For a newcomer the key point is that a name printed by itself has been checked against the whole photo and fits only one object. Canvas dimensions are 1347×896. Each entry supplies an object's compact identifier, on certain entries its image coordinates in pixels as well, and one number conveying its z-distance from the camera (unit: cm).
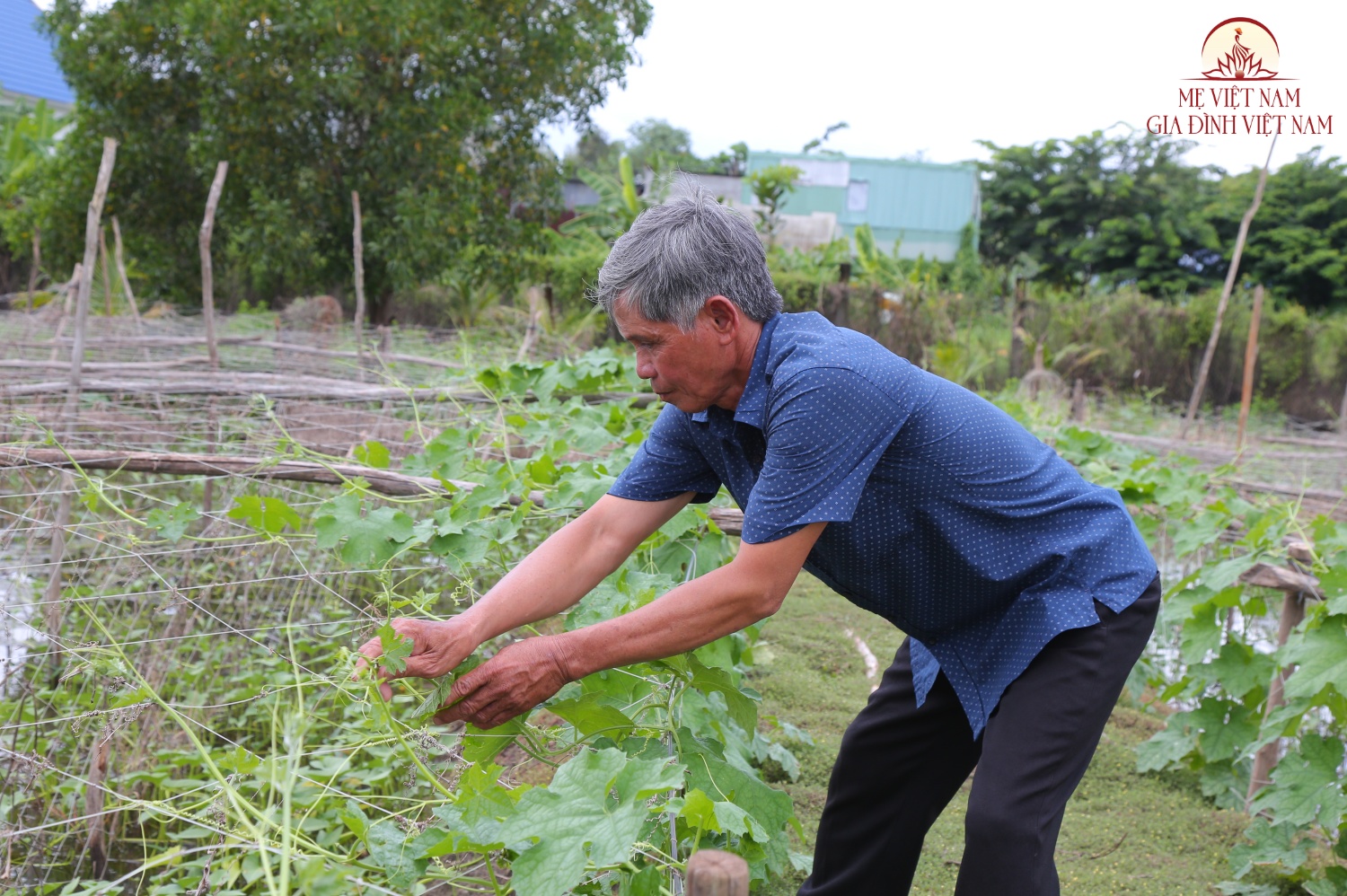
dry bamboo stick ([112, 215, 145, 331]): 842
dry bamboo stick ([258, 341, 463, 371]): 562
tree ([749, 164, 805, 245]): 1520
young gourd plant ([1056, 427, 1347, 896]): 281
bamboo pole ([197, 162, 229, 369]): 536
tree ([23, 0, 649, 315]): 981
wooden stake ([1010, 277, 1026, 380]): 1311
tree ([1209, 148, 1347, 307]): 1930
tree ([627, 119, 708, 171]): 4453
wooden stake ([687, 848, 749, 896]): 102
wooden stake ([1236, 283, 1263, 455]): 687
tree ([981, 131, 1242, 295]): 2090
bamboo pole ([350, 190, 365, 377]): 640
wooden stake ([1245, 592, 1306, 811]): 327
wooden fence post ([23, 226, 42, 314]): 1097
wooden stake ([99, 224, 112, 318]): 873
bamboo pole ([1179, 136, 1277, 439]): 669
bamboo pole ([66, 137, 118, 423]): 405
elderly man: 168
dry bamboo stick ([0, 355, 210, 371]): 458
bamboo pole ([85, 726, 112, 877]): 260
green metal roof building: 2452
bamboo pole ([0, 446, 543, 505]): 258
